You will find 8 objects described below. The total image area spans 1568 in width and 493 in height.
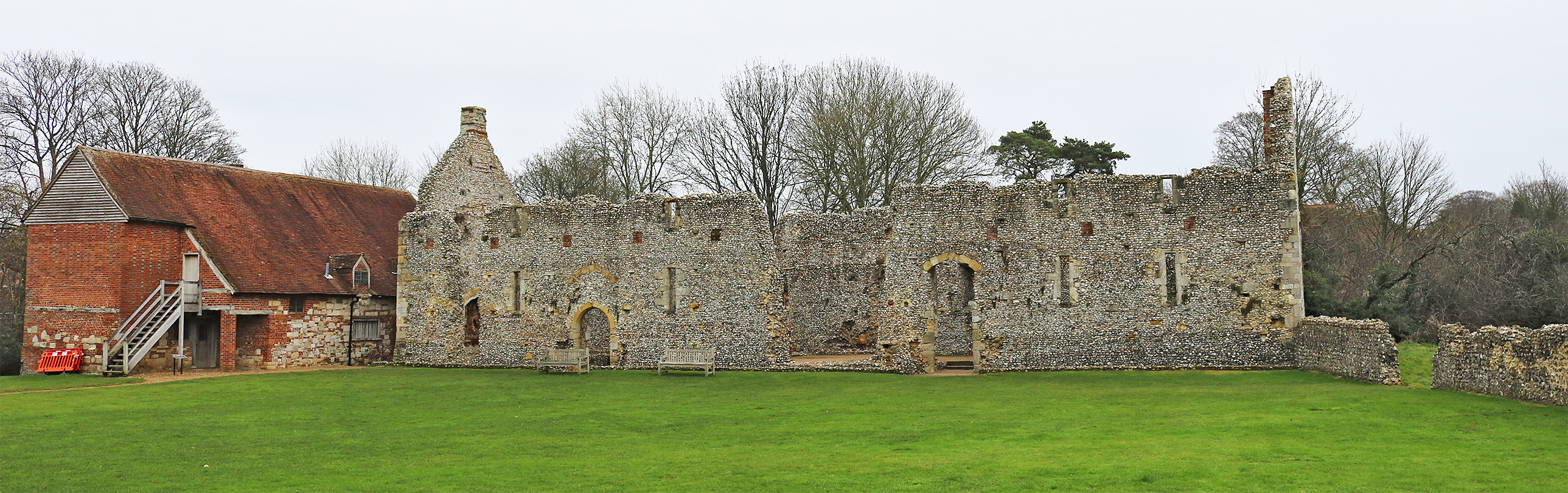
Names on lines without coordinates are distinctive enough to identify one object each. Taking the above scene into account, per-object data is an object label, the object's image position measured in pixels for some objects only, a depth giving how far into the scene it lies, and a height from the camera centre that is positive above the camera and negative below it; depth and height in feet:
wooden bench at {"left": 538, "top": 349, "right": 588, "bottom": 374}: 87.86 -4.06
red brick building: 89.61 +3.83
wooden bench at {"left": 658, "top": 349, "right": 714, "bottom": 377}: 84.12 -4.11
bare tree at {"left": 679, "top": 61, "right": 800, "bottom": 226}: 133.90 +22.35
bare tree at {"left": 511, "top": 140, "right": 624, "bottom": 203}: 144.66 +20.01
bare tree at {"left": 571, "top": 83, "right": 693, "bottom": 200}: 142.31 +23.87
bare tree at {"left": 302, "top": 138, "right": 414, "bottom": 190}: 169.37 +24.22
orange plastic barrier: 87.97 -3.56
